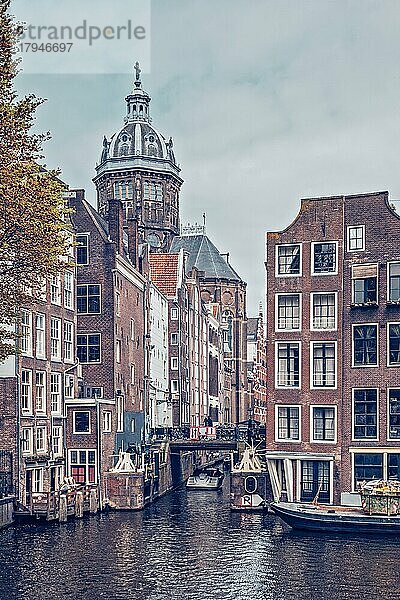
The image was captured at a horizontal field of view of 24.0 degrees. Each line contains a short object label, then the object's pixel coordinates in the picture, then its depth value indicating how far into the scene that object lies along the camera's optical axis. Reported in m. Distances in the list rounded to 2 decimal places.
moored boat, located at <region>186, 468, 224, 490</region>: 83.25
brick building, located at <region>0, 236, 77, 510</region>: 57.41
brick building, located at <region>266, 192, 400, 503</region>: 57.41
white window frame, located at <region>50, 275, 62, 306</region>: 64.62
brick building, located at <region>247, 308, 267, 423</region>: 149.88
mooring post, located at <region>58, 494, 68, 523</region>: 56.28
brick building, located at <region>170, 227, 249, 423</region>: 148.00
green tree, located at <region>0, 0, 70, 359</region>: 38.78
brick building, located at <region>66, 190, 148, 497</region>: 65.25
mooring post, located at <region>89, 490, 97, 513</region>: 61.66
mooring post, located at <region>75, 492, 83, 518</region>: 59.22
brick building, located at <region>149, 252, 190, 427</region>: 97.00
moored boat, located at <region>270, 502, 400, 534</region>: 50.41
